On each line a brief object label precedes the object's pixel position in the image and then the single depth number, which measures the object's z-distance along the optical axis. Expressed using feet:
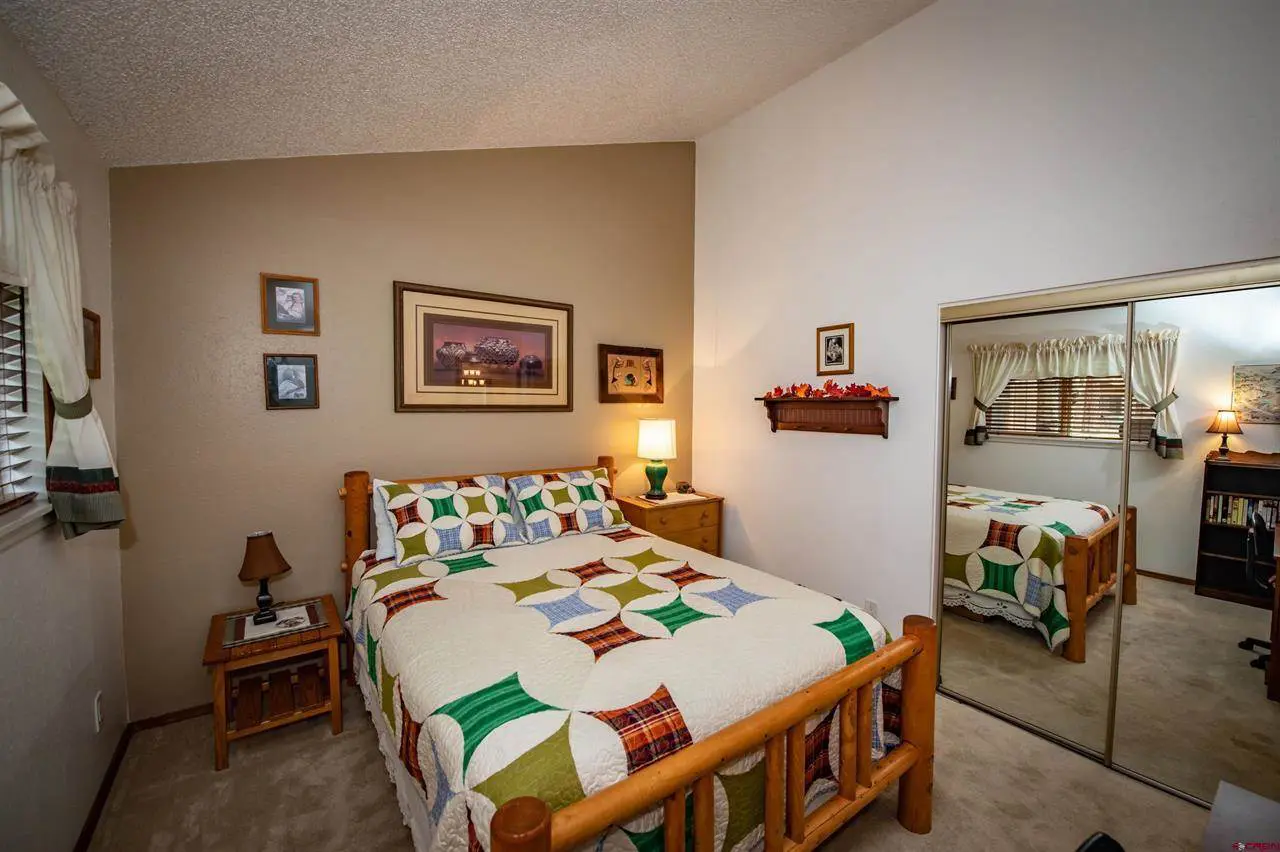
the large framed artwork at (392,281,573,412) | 9.57
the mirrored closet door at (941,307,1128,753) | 7.17
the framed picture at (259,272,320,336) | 8.30
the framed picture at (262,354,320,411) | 8.35
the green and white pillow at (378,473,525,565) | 8.18
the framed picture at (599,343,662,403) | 12.08
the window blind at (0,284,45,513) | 5.05
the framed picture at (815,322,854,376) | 10.04
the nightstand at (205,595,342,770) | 6.83
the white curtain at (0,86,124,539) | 4.44
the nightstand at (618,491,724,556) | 11.38
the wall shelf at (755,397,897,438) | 9.37
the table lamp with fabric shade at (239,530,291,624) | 7.44
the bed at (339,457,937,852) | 3.83
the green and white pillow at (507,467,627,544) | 9.29
